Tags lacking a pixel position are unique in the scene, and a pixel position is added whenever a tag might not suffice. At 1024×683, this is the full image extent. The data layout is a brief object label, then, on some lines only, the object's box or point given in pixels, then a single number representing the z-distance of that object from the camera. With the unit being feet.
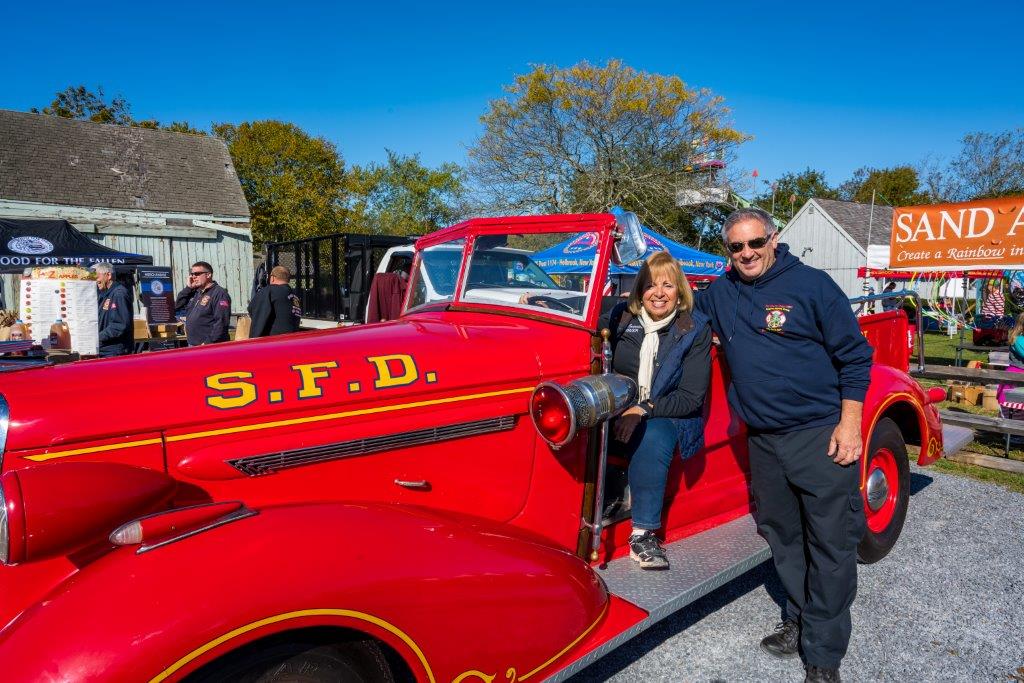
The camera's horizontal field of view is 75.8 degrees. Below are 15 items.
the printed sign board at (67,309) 22.16
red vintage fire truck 5.27
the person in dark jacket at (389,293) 21.90
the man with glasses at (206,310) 24.66
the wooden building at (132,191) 57.00
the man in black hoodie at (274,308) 24.44
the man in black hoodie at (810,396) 8.25
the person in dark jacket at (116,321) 24.16
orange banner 33.14
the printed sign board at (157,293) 35.96
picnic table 36.21
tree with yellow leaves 72.43
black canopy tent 33.38
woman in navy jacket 9.32
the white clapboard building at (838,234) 99.25
